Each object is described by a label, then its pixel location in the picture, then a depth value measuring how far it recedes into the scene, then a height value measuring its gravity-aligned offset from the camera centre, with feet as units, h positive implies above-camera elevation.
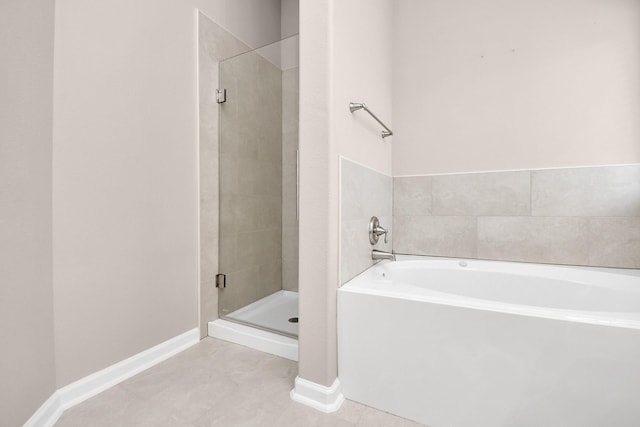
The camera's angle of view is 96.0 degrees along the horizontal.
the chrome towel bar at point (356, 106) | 4.54 +1.68
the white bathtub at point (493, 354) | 2.82 -1.59
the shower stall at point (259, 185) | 6.49 +0.67
